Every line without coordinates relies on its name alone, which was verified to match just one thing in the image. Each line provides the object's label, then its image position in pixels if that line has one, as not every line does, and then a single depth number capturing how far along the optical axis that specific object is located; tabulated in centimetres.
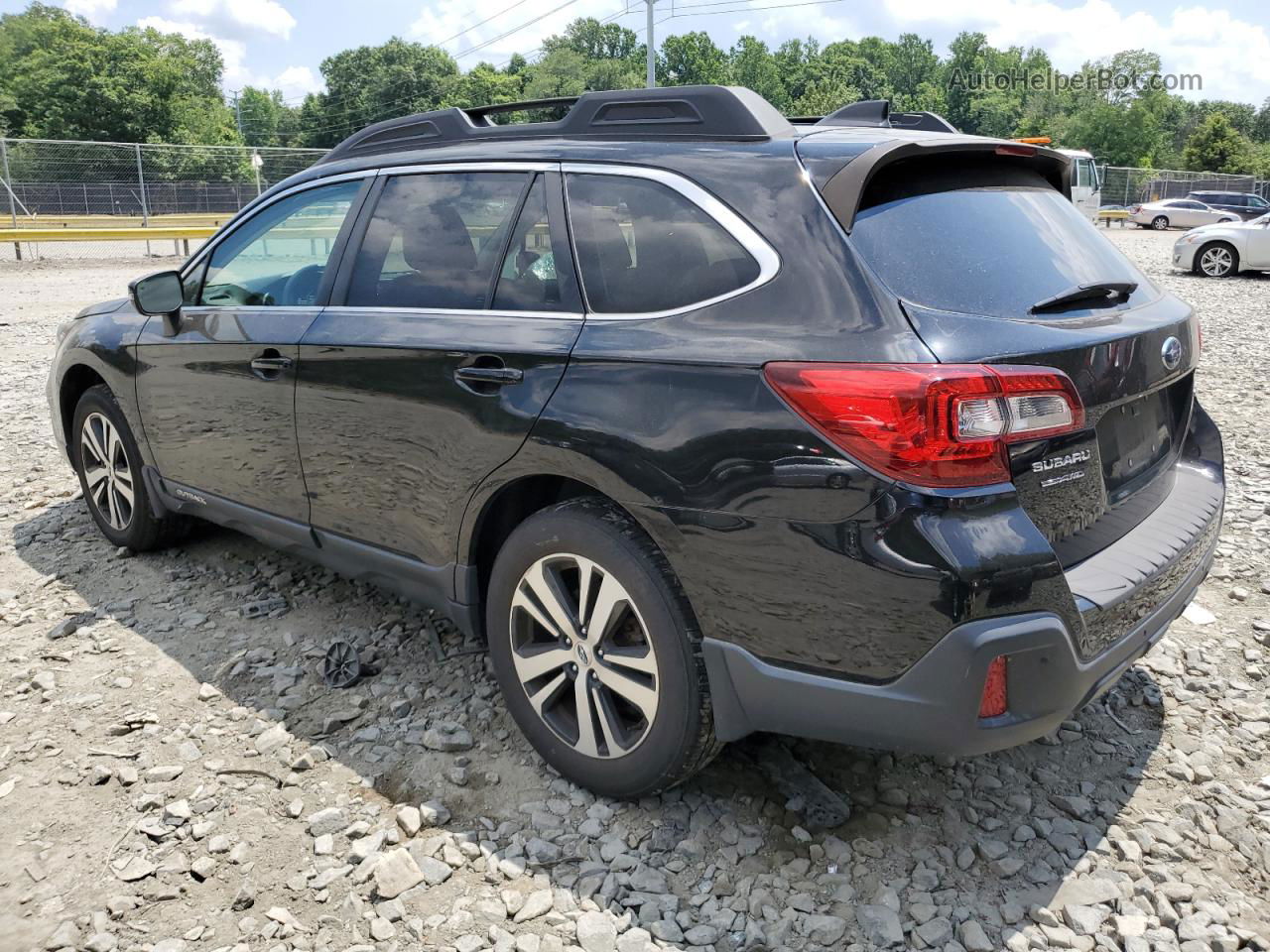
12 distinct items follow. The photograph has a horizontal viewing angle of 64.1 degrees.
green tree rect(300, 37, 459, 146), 10075
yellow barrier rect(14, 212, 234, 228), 2291
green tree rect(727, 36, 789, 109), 12200
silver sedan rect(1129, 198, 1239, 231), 3731
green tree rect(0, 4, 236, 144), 6550
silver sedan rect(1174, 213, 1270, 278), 1808
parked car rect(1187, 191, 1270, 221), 3897
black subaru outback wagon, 220
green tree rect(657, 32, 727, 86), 12538
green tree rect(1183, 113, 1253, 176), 6788
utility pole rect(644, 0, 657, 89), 3450
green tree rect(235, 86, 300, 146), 10300
